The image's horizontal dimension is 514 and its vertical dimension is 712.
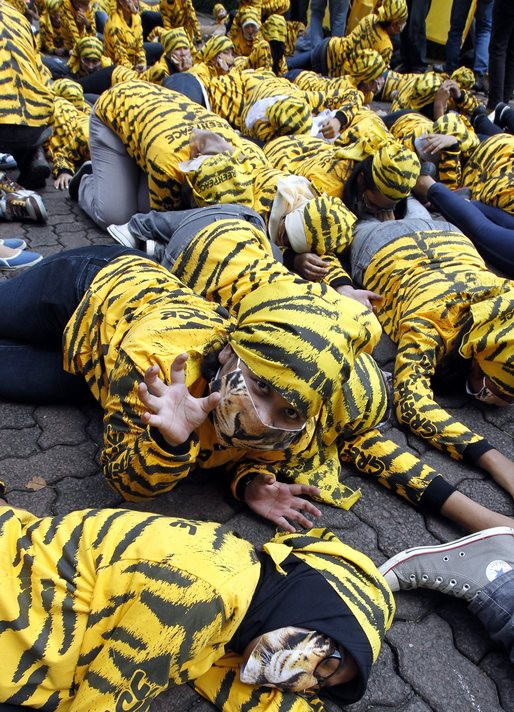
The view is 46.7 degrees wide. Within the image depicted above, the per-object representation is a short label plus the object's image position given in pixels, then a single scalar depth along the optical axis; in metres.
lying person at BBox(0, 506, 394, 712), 1.28
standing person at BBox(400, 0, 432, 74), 8.60
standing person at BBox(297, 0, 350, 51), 9.02
